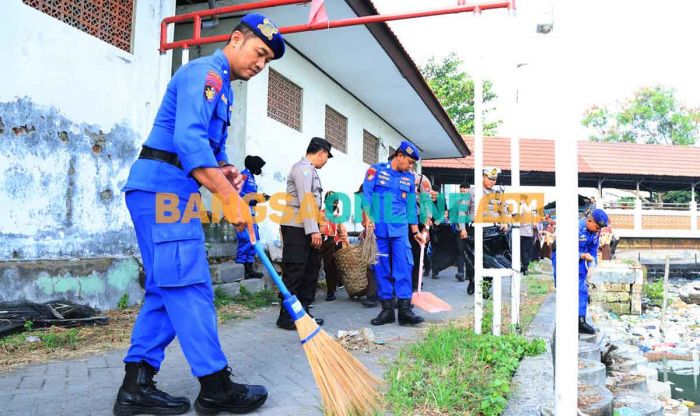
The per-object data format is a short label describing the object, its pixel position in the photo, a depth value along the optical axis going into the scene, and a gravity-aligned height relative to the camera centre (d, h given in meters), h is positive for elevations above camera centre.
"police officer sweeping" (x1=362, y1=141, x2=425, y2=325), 4.93 +0.04
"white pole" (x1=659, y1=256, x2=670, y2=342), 11.38 -2.10
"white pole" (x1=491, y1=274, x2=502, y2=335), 3.83 -0.56
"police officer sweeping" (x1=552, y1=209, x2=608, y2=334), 5.73 -0.20
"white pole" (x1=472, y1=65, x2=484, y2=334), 3.76 +0.41
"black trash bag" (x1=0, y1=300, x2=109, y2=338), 4.02 -0.74
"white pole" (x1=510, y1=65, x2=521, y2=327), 3.79 -0.11
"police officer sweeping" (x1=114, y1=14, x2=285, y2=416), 2.30 -0.01
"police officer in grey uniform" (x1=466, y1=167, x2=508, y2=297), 6.42 +0.31
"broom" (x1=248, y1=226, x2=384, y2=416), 2.38 -0.69
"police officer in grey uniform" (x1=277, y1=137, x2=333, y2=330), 4.66 +0.00
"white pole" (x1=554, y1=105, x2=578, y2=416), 1.65 -0.16
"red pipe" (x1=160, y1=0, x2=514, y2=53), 4.87 +2.05
